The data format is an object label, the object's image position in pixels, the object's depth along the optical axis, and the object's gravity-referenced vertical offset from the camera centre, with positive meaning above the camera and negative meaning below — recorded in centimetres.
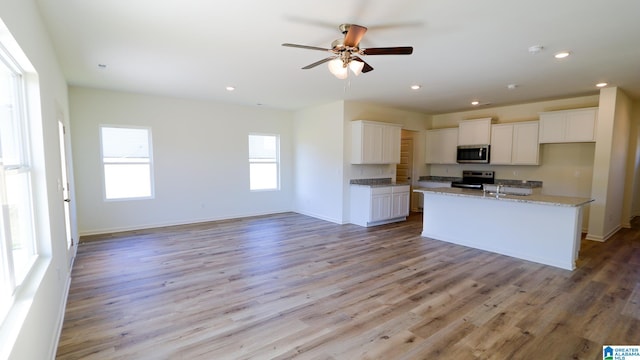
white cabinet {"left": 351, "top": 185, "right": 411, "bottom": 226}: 618 -96
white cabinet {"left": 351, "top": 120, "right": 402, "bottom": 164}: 621 +38
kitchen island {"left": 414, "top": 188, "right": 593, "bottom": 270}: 393 -95
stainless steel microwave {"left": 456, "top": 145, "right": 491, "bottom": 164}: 670 +13
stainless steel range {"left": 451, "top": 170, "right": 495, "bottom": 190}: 702 -47
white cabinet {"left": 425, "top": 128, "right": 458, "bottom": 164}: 741 +35
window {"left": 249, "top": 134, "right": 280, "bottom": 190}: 728 -9
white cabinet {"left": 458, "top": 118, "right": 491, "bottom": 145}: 669 +65
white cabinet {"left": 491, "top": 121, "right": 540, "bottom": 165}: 610 +35
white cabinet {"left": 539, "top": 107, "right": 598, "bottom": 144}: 532 +65
